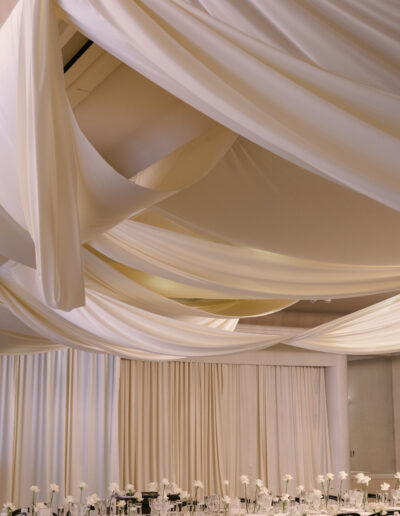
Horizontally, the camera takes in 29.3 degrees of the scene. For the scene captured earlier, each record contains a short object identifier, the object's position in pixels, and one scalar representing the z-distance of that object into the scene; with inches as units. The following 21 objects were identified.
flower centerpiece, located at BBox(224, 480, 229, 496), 364.7
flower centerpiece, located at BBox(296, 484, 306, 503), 352.8
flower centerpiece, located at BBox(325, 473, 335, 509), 336.7
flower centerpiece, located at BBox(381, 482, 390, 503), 345.6
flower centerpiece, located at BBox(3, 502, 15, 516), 293.1
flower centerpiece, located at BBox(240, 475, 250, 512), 338.3
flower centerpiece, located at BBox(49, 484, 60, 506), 330.9
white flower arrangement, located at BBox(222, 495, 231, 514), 314.4
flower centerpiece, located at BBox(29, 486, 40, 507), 337.0
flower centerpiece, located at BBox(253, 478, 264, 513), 335.3
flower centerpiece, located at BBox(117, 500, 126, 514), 309.5
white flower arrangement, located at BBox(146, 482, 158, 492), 361.7
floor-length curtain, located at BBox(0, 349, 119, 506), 397.7
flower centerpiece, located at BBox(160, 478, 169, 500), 347.3
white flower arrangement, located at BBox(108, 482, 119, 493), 341.7
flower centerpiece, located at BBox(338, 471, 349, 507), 359.0
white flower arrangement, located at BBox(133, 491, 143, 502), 338.1
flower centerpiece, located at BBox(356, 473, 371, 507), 348.5
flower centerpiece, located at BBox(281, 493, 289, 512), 331.3
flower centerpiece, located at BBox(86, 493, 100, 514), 314.7
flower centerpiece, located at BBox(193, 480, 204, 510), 338.2
